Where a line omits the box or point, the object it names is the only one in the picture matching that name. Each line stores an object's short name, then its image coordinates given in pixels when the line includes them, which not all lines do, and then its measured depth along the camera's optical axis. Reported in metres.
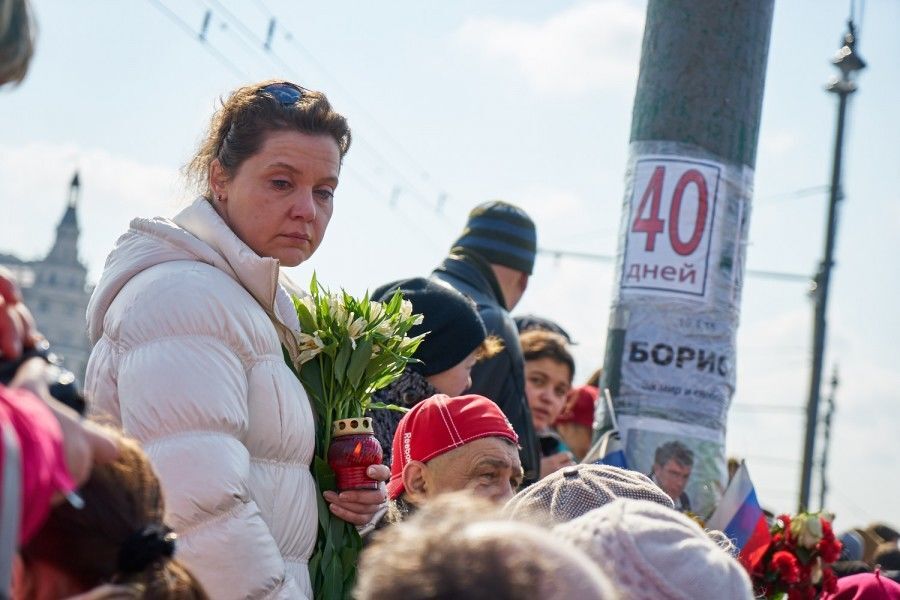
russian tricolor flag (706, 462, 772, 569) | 5.94
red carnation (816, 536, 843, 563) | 6.39
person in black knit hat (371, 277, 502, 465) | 5.18
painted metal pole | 5.56
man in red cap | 4.80
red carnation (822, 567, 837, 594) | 6.10
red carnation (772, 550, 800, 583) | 6.14
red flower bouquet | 6.14
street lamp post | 18.13
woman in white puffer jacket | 3.47
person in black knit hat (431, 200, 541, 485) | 6.00
